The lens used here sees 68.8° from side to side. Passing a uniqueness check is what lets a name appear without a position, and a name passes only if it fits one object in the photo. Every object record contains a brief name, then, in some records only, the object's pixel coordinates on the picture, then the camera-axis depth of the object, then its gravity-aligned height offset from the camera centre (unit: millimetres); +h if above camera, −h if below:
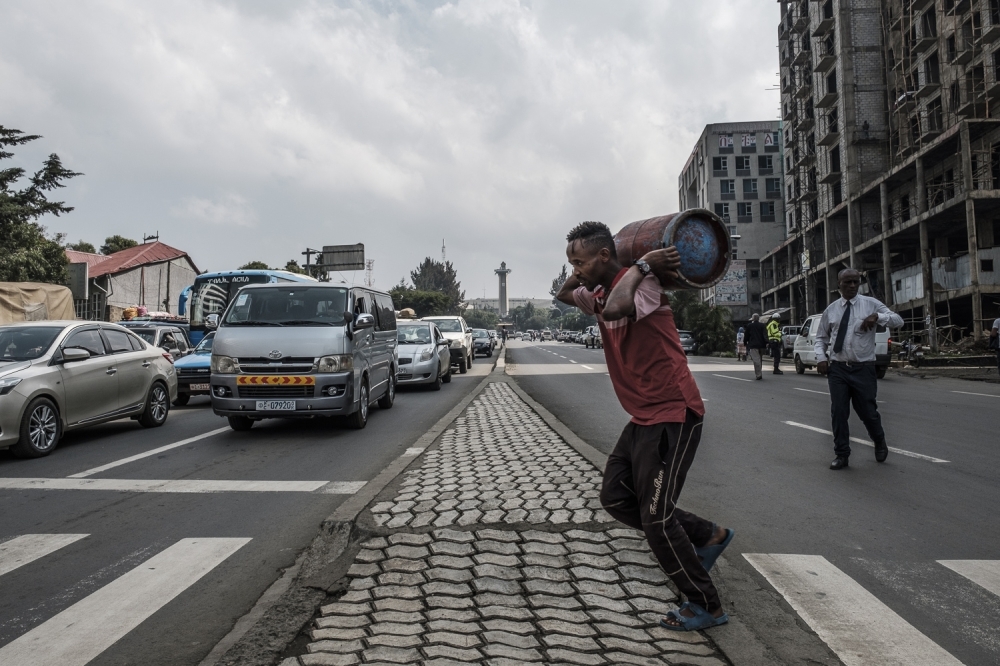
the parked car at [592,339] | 57184 +689
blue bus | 21531 +1833
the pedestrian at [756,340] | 19344 +114
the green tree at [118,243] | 62719 +9810
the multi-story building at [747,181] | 76312 +17644
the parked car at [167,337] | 15125 +405
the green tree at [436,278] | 144125 +14461
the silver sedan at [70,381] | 7938 -291
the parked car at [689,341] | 39372 +254
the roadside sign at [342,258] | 47312 +6200
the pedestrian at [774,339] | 21766 +152
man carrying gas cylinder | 3016 -325
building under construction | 31438 +10696
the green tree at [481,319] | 150625 +6800
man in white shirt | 6734 -144
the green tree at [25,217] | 27422 +5489
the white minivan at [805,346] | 21750 -79
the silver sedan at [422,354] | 16688 -64
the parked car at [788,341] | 36500 +110
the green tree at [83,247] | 65562 +10042
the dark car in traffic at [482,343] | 40500 +377
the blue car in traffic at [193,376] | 14219 -402
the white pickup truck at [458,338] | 23422 +397
